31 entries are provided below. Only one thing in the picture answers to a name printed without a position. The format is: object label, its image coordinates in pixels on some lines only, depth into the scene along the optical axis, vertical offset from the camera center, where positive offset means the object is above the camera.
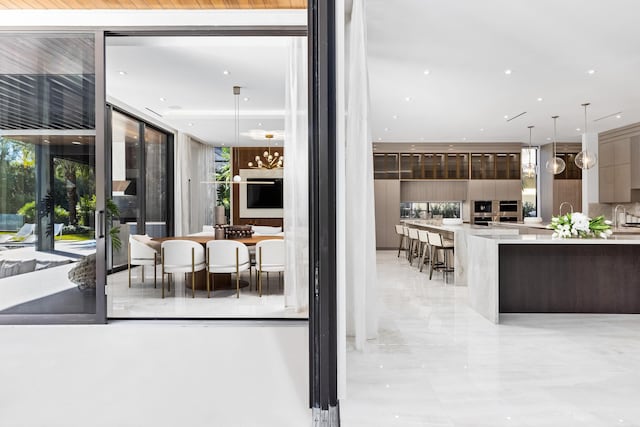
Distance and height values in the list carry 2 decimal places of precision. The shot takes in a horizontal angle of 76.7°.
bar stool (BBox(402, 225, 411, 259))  7.91 -0.76
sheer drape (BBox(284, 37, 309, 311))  3.96 +0.26
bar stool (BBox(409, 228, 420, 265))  7.16 -0.74
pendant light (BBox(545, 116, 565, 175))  7.14 +0.70
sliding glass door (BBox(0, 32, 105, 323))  3.80 +0.31
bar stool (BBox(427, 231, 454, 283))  6.02 -0.62
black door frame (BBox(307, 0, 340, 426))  2.05 -0.12
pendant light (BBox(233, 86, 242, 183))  6.11 +1.72
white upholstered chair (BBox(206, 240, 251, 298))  4.69 -0.56
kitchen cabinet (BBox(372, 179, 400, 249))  10.49 -0.13
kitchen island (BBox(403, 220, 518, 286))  5.57 -0.68
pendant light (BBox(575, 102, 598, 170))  6.67 +0.75
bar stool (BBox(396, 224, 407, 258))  8.39 -0.54
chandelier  8.27 +1.05
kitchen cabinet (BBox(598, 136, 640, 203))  8.16 +0.75
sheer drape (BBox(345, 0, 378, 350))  3.21 +0.19
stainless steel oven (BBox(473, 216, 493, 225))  10.48 -0.35
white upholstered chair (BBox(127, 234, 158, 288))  5.09 -0.59
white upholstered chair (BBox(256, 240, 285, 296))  4.69 -0.56
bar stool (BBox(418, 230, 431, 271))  6.39 -0.52
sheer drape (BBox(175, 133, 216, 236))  8.17 +0.47
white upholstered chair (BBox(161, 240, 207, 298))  4.70 -0.58
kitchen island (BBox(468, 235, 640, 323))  4.10 -0.74
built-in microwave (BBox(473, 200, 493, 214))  10.49 -0.04
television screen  9.73 +0.28
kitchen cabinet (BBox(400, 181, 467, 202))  10.69 +0.39
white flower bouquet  3.92 -0.22
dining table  5.17 -0.92
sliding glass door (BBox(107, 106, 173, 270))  6.19 +0.47
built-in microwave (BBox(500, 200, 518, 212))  10.46 +0.00
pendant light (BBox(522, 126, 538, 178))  8.02 +0.75
